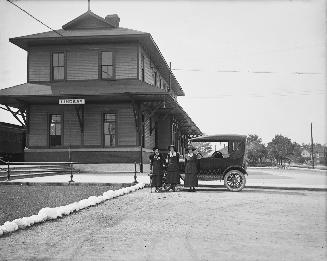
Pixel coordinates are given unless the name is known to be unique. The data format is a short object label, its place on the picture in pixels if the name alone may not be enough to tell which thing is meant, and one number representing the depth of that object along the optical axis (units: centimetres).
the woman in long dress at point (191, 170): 1278
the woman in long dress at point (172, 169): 1290
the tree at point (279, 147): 9900
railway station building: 2164
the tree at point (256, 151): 8812
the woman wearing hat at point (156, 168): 1291
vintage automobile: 1315
